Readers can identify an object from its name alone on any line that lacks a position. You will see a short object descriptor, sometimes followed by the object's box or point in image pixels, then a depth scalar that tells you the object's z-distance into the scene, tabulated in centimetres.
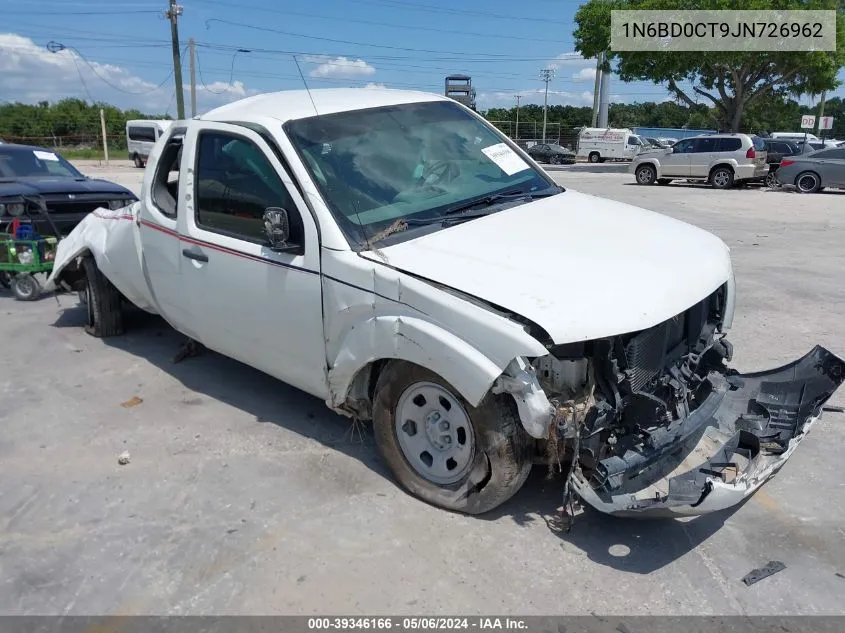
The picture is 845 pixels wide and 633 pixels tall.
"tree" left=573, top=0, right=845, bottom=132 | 3023
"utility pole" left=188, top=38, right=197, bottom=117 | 4184
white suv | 2247
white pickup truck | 307
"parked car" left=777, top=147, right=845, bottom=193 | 2009
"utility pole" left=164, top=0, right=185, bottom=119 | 3247
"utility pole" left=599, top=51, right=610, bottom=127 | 5200
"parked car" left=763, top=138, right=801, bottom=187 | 2406
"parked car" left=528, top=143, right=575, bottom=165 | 4575
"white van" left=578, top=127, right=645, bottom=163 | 4488
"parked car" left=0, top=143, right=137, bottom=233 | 810
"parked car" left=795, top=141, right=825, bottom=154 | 2552
